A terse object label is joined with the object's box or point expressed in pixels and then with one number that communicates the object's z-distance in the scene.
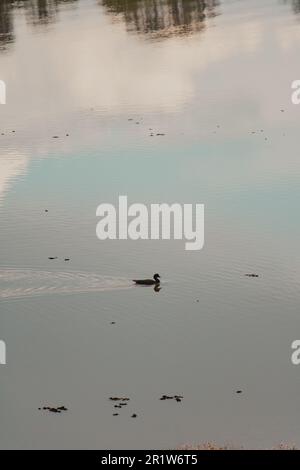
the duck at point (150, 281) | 28.30
